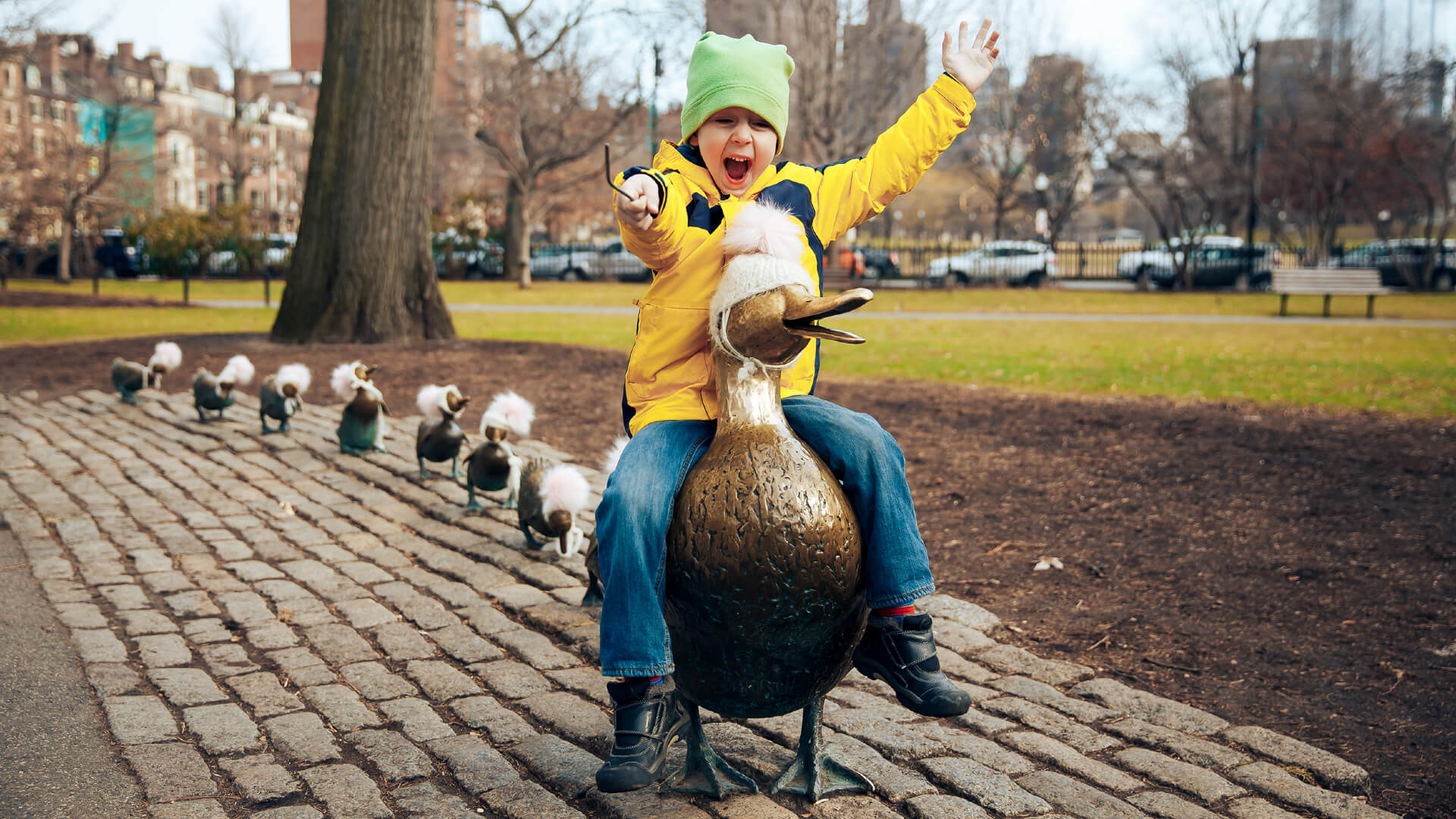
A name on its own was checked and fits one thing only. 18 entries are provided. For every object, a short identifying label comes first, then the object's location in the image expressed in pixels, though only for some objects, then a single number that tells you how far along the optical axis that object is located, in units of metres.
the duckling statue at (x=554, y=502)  4.77
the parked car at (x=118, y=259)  34.97
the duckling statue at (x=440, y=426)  6.24
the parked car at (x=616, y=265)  36.31
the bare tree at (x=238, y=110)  53.44
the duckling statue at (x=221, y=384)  8.11
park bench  20.73
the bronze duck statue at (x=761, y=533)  2.61
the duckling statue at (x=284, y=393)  7.67
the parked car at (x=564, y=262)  37.34
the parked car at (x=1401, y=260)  29.48
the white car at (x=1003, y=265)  32.94
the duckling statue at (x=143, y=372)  9.01
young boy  2.68
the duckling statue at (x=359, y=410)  7.11
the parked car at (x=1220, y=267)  30.80
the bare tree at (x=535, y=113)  31.81
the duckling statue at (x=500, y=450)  5.64
